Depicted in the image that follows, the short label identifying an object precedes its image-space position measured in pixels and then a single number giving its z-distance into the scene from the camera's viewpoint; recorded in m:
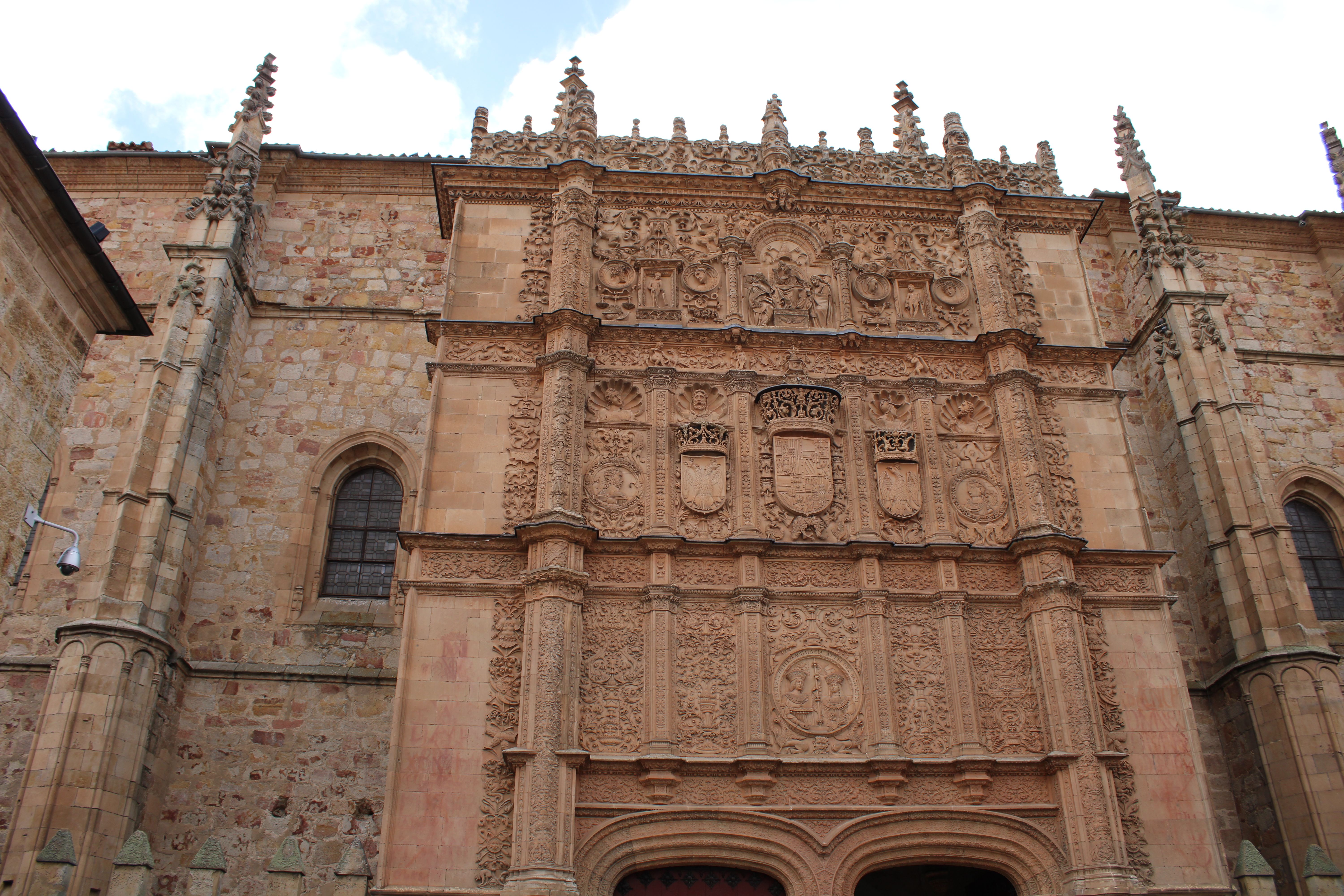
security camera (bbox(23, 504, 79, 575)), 10.75
